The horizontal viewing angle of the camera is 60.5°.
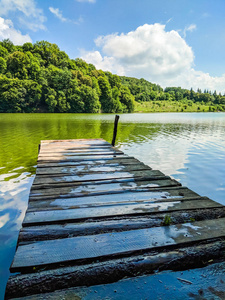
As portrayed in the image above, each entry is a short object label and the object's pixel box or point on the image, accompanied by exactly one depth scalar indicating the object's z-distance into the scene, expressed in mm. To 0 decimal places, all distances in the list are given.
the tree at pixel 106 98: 92625
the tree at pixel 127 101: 104250
